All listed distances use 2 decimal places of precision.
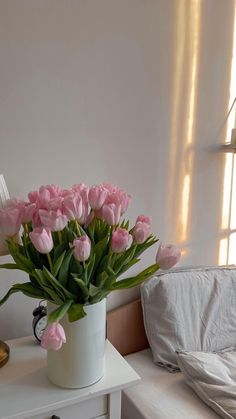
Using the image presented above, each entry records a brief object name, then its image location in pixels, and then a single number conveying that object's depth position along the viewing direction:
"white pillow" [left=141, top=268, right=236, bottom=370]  1.41
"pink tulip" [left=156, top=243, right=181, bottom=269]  0.91
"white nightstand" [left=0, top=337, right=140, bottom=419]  0.94
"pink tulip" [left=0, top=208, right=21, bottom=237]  0.87
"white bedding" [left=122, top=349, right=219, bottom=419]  1.13
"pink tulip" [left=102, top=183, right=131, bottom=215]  0.91
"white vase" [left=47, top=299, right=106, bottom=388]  0.94
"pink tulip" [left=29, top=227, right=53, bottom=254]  0.81
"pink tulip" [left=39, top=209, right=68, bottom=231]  0.82
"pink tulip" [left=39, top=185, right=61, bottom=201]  0.90
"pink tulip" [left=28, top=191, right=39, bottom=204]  0.92
